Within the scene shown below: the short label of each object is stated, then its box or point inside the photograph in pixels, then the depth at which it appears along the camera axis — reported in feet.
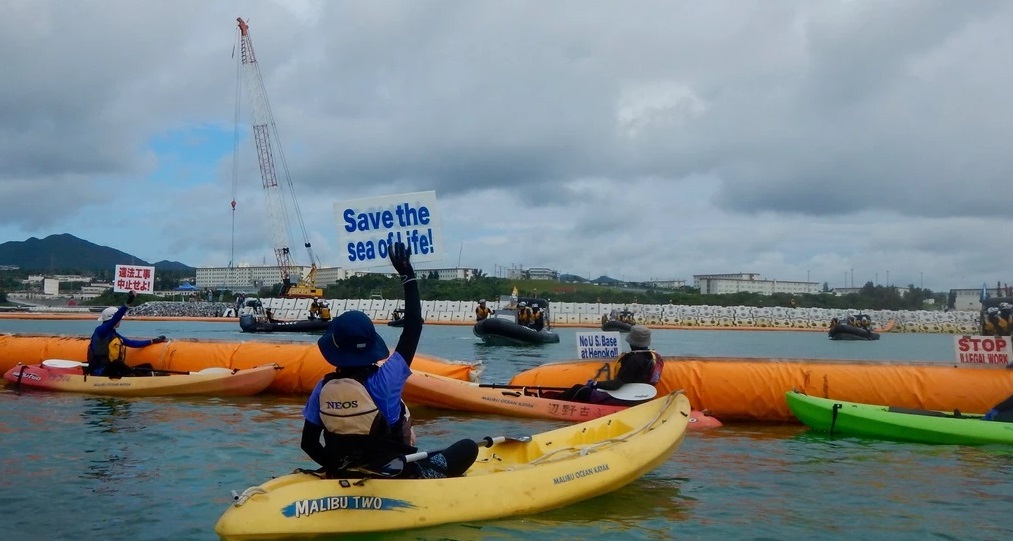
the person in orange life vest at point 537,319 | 104.32
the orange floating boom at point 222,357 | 39.60
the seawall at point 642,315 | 203.72
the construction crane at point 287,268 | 181.78
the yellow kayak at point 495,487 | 15.72
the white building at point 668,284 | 432.50
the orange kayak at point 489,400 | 32.42
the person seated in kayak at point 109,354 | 39.53
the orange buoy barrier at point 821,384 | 32.68
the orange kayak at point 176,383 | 38.63
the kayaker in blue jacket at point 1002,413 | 29.30
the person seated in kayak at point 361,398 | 15.49
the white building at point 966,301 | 253.32
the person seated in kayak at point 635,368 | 31.58
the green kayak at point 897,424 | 28.71
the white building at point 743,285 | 435.12
